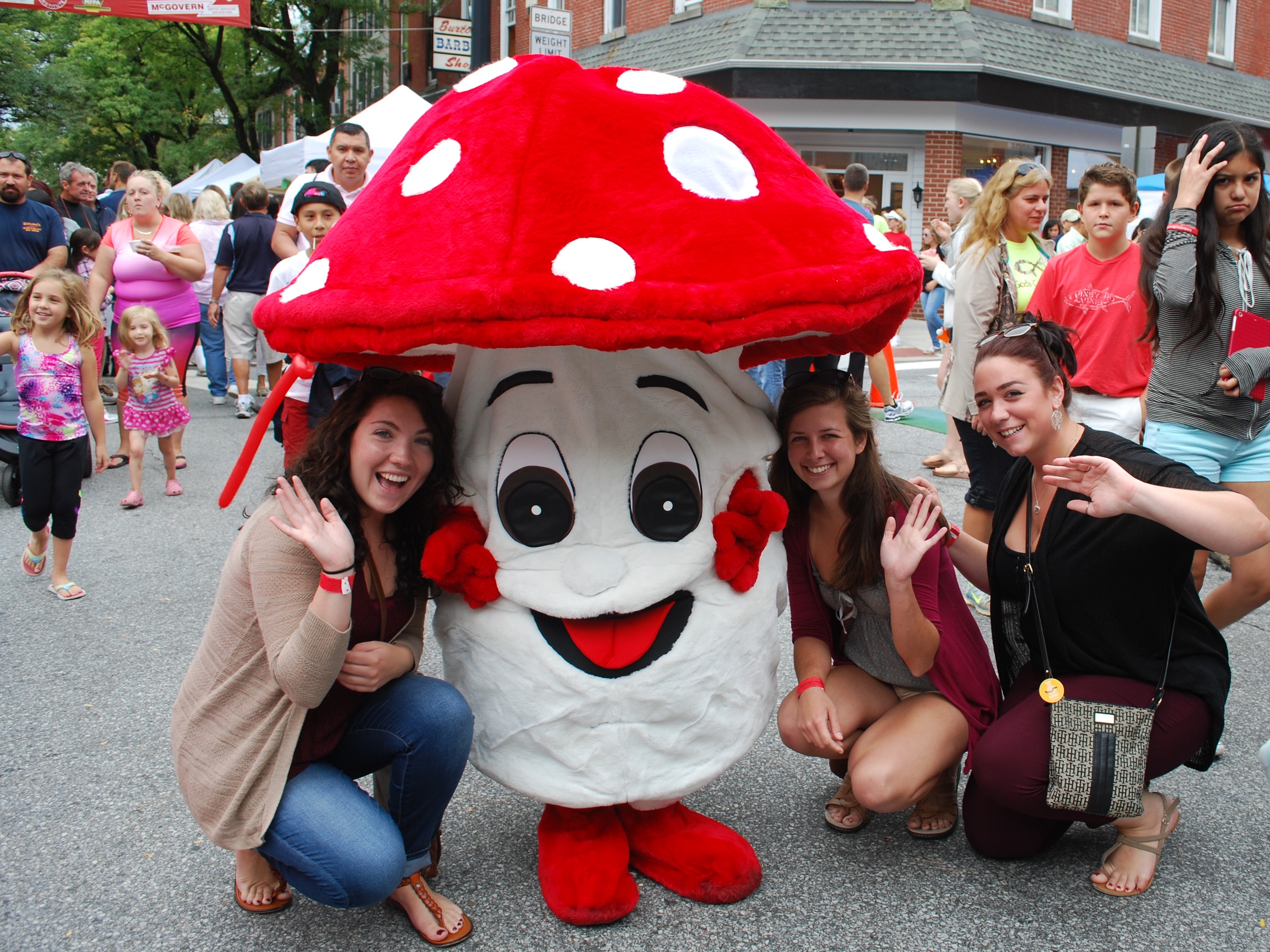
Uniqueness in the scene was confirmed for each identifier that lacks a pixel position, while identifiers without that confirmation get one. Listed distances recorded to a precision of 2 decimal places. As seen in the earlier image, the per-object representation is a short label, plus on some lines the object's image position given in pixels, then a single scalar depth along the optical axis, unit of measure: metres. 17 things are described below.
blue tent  10.95
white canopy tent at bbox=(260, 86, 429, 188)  8.37
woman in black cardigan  2.38
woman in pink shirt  6.87
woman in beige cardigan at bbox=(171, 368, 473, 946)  2.09
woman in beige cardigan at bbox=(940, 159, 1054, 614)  4.43
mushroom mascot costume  1.84
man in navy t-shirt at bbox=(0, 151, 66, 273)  6.71
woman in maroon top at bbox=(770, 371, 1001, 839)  2.42
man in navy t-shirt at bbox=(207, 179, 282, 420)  7.55
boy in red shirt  3.86
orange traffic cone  8.47
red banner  13.16
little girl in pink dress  6.19
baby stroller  5.94
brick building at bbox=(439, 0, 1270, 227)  15.70
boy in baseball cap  3.96
